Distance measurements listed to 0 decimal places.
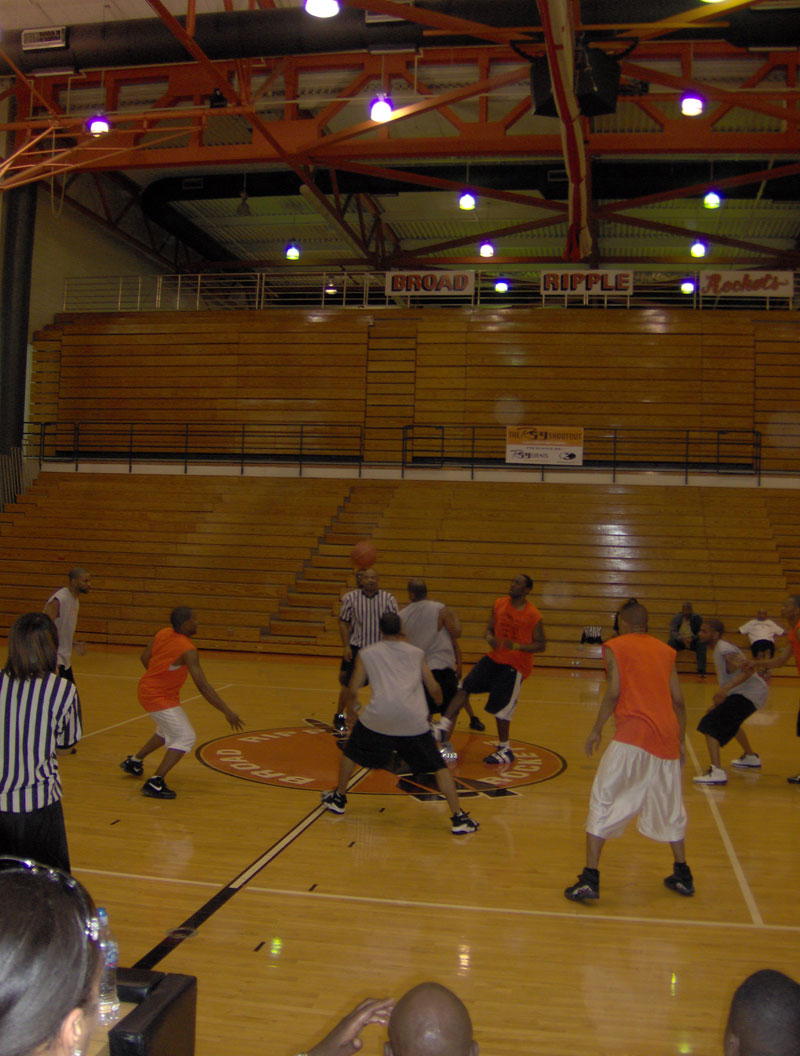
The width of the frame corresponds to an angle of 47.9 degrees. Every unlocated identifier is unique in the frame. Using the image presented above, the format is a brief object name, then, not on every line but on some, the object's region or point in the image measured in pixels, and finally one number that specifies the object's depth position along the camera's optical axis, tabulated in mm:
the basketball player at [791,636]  7284
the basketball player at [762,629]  9291
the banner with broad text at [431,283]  21391
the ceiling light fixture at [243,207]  22047
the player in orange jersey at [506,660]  7840
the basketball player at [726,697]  7348
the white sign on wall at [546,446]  19312
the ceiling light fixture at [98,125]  14117
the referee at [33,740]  3527
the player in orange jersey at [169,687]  6586
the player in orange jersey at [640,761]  4914
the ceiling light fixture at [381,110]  14328
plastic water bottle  1949
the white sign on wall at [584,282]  20750
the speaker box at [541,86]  11992
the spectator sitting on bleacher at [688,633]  14273
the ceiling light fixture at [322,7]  9688
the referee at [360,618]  8484
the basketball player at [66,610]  8078
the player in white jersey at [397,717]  5887
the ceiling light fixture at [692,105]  14656
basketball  8461
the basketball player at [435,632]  7836
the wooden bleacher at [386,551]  15875
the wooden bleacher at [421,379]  19906
